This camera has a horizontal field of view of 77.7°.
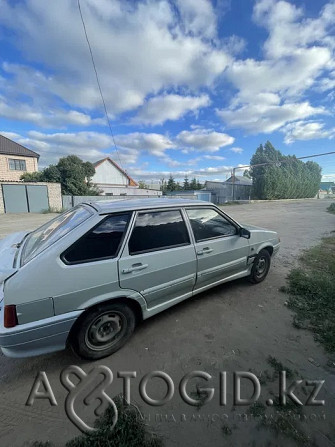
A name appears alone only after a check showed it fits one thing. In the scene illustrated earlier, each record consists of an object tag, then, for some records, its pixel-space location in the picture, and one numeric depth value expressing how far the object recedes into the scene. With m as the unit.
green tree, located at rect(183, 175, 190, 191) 43.40
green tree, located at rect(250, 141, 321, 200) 36.80
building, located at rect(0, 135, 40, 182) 24.91
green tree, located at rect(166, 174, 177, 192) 43.81
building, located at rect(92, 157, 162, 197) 31.77
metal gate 17.38
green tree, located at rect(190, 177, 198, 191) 42.56
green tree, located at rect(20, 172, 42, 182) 23.03
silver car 1.81
